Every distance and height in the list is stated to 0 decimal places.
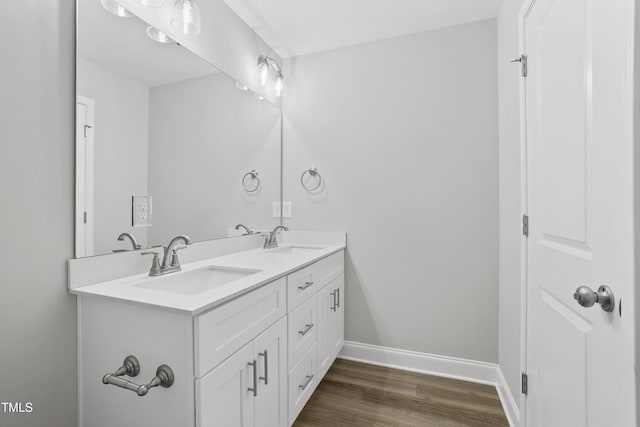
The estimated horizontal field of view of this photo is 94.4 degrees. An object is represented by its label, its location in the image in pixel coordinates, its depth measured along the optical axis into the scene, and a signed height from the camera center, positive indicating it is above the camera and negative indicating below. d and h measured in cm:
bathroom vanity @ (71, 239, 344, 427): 89 -45
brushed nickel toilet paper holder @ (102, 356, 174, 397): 84 -49
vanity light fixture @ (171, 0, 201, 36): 147 +99
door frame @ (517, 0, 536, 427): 139 +7
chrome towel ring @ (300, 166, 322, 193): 235 +30
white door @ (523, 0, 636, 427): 71 +2
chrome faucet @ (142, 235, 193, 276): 131 -22
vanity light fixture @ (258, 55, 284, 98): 219 +108
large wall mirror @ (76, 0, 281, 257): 115 +37
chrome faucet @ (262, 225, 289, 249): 221 -20
